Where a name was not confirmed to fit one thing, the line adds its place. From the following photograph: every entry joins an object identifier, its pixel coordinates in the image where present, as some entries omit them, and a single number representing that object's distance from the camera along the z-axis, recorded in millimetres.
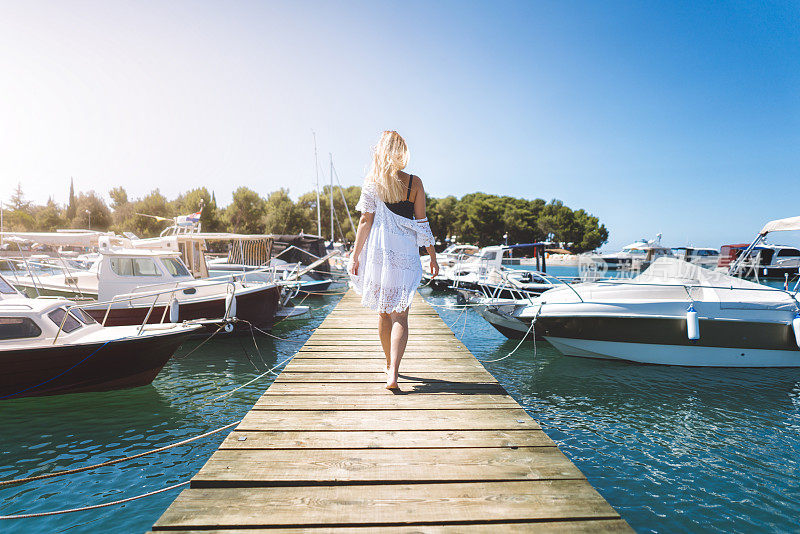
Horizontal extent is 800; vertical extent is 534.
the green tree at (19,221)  74000
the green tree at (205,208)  58956
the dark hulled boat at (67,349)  6352
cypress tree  75312
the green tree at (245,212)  59906
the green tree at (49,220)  72250
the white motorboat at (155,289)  10461
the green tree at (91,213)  67688
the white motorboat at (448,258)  25111
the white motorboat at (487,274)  16631
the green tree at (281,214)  58406
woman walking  3510
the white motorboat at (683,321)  8344
